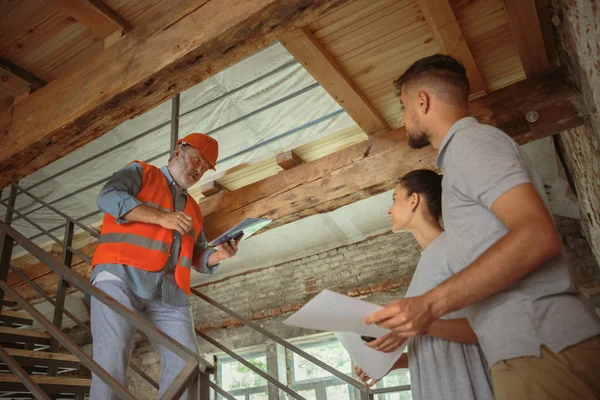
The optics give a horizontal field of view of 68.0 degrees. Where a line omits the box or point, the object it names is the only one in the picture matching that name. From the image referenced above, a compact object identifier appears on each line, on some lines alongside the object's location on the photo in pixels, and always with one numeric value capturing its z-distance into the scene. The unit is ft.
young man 3.30
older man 7.09
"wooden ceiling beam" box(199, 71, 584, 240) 9.58
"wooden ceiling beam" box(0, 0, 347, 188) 6.81
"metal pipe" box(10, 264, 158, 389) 8.82
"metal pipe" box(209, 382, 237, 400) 8.12
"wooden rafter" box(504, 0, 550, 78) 8.13
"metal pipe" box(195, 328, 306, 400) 8.52
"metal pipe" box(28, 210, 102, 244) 19.15
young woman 4.66
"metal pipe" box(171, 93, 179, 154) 12.76
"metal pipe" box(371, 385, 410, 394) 8.04
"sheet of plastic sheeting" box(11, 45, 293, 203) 13.46
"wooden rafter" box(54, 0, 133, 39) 8.60
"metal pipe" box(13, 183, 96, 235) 11.01
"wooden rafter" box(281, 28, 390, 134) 8.72
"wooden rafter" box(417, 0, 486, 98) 8.05
